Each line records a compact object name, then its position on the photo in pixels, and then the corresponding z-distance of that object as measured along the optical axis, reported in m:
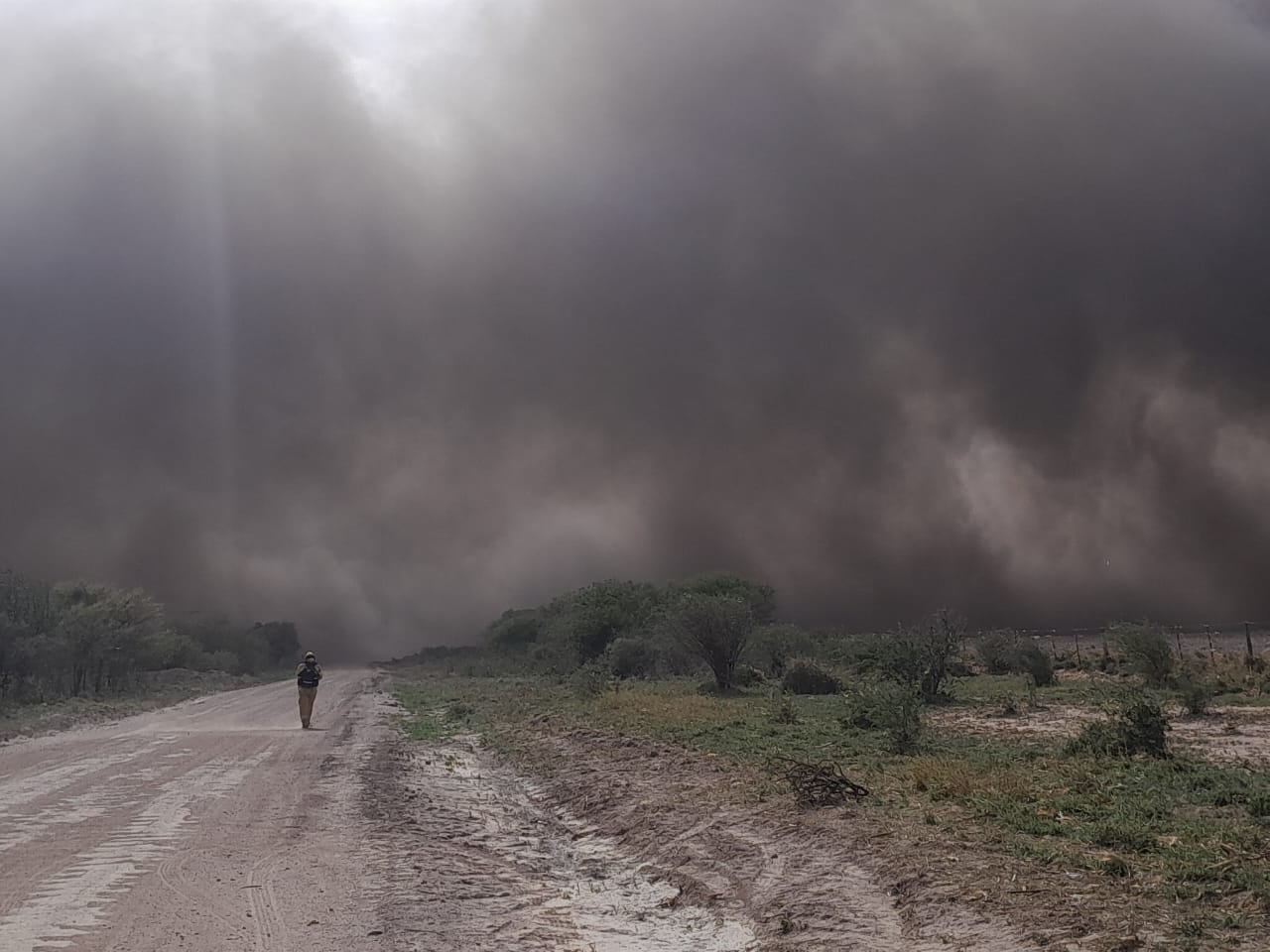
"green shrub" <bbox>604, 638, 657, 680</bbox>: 63.94
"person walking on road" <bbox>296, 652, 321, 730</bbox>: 30.75
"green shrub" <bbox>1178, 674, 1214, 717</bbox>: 25.67
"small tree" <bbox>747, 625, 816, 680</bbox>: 54.91
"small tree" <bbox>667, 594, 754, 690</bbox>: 46.22
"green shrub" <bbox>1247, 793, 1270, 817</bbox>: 12.27
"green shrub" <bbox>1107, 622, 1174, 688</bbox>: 35.19
